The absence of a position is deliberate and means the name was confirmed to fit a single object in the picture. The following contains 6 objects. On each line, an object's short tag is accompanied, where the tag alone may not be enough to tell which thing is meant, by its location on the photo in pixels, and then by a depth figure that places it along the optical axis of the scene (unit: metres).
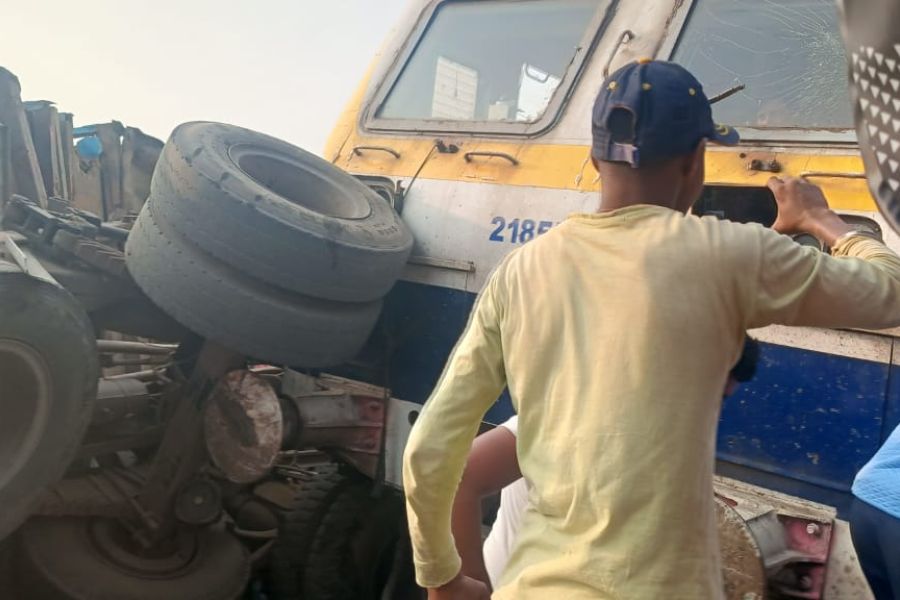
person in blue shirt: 1.68
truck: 2.50
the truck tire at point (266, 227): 2.93
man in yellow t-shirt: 1.24
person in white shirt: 1.60
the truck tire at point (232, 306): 2.94
